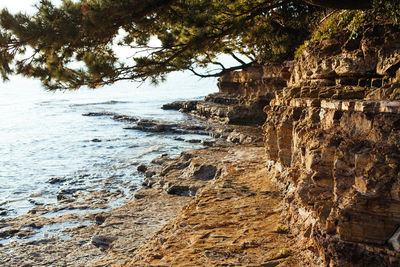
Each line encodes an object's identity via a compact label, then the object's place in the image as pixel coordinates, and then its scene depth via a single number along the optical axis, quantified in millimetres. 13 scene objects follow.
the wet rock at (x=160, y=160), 11861
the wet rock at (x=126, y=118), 26569
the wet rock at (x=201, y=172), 9076
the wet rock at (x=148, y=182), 9789
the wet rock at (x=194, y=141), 16225
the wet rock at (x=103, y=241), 6336
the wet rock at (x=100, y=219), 7557
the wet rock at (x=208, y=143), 14691
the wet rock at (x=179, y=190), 8550
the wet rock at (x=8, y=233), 7280
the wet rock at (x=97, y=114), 31361
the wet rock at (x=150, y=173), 10761
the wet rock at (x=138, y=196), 8804
